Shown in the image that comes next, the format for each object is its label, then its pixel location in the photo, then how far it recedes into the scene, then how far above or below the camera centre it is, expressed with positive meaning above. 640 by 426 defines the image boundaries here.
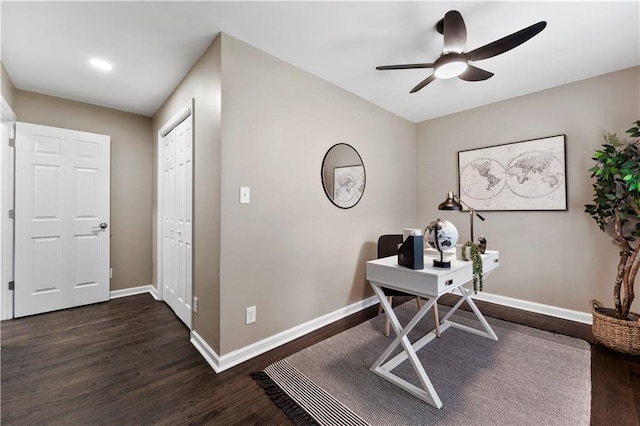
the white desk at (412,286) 1.52 -0.46
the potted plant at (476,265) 1.84 -0.37
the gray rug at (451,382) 1.44 -1.11
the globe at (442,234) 1.63 -0.14
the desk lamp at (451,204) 2.03 +0.07
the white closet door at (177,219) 2.50 -0.05
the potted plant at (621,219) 2.02 -0.07
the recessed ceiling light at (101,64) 2.26 +1.35
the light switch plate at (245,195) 1.98 +0.15
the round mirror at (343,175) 2.63 +0.41
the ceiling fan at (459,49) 1.54 +1.04
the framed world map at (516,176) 2.77 +0.43
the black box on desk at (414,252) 1.62 -0.25
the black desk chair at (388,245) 2.81 -0.35
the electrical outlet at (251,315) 2.02 -0.79
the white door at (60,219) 2.73 -0.04
